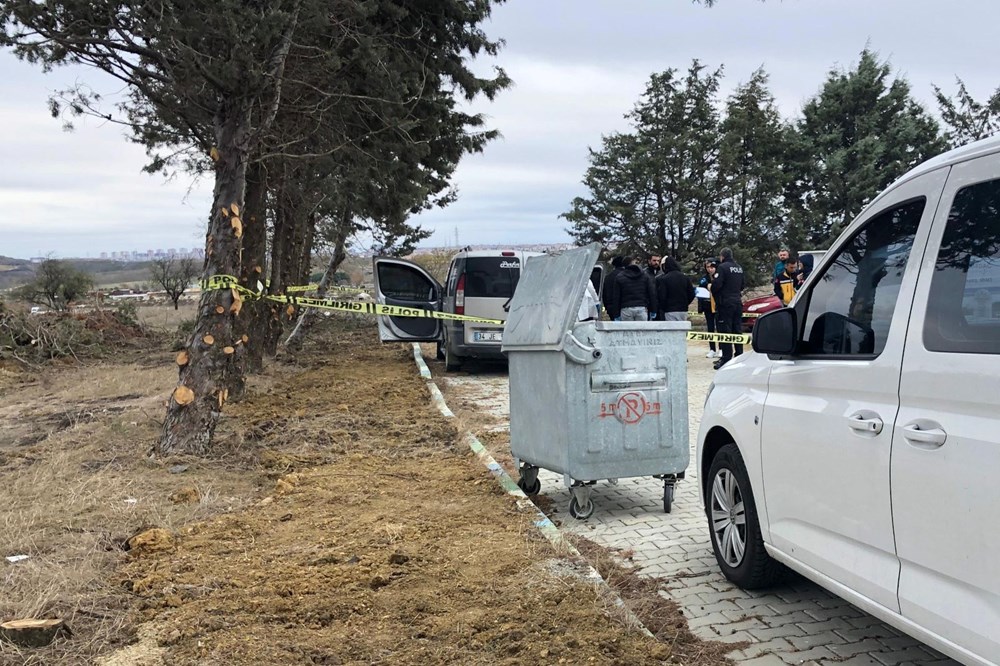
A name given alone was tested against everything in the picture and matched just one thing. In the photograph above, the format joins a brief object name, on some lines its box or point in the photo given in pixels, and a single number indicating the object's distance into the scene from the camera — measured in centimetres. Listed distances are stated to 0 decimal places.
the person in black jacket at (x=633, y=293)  1202
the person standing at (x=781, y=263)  1332
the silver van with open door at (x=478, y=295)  1337
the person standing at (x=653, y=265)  1344
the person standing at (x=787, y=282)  1292
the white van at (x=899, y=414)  241
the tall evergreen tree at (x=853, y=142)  2722
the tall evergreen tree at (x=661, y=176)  2730
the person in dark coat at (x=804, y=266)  1282
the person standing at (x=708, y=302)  1372
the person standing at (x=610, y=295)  1223
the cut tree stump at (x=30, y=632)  340
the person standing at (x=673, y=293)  1248
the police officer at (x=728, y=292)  1275
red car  1593
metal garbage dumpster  529
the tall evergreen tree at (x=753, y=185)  2780
